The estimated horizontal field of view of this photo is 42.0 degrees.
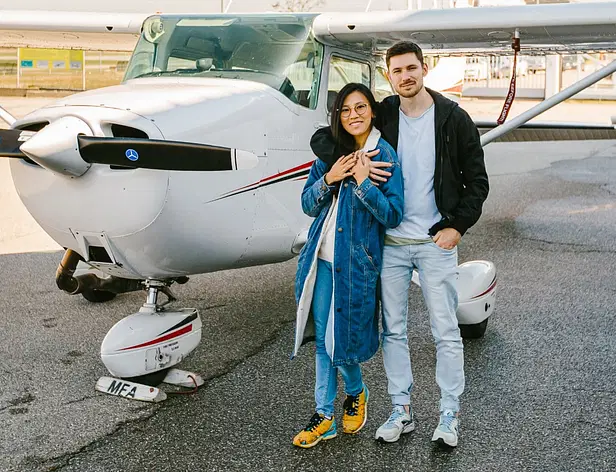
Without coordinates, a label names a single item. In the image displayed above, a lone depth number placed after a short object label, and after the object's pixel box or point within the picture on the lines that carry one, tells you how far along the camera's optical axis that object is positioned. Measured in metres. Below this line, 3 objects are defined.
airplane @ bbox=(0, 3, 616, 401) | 3.77
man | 3.43
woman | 3.37
